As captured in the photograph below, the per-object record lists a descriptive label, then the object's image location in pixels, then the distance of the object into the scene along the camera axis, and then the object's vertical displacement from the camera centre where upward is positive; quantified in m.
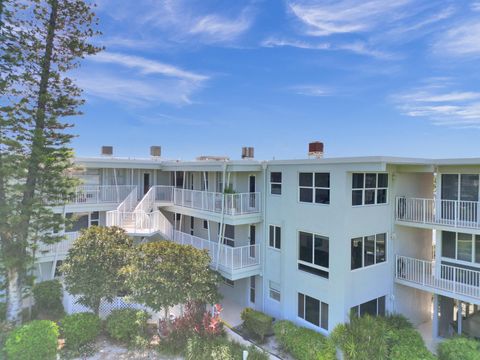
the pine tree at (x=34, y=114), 11.88 +2.71
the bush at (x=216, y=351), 10.83 -6.47
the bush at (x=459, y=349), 9.71 -5.79
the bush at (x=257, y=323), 12.72 -6.32
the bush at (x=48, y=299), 13.87 -5.73
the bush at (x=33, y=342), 9.96 -5.63
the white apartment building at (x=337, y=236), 11.93 -2.67
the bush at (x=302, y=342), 10.84 -6.27
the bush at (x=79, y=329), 11.21 -5.81
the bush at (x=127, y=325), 11.73 -5.92
